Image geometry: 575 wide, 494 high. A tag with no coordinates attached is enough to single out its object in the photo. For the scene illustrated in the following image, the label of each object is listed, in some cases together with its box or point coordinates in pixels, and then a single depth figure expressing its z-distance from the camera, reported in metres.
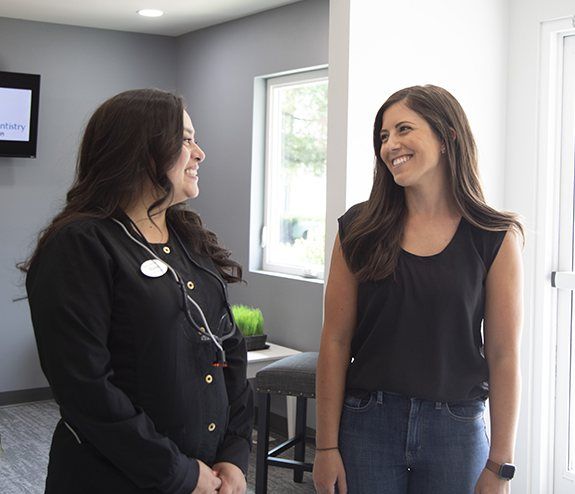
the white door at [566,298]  3.21
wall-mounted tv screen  4.88
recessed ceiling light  4.73
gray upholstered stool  3.22
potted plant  4.32
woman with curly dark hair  1.32
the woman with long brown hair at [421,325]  1.72
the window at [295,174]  4.53
